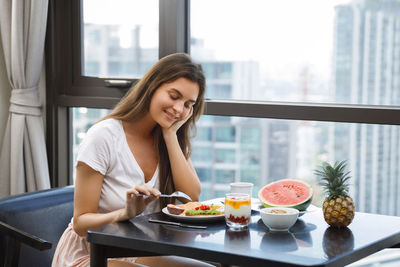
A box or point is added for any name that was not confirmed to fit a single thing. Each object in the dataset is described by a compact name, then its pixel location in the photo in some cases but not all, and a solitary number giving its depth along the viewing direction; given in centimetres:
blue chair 245
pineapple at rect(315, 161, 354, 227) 210
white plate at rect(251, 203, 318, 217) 236
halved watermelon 238
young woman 235
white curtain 343
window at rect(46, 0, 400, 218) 284
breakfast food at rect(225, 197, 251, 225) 209
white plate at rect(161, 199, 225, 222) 217
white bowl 205
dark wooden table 177
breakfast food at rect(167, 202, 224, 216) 222
